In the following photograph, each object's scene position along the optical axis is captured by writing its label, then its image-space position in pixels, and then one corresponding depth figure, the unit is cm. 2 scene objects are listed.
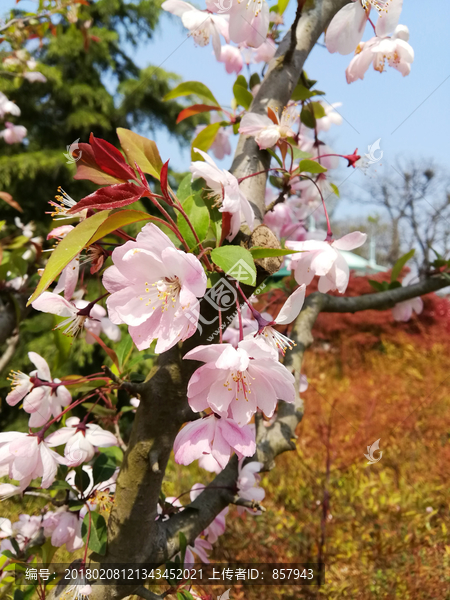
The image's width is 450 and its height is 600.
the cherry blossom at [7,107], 167
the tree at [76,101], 327
